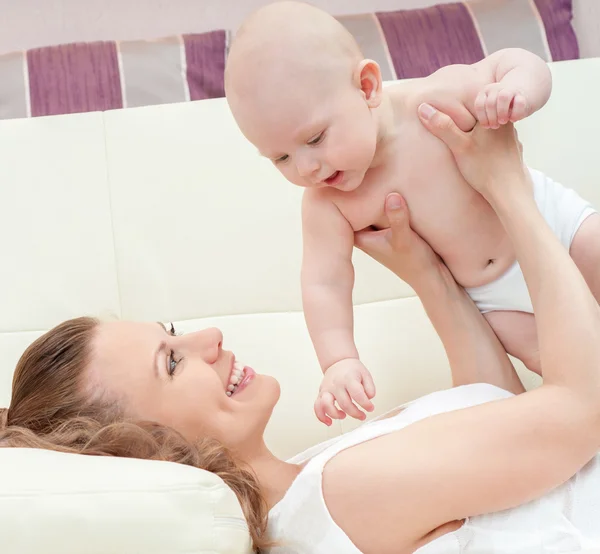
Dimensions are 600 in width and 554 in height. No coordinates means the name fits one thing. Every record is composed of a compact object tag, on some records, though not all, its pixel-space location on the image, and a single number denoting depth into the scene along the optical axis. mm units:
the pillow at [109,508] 1614
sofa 2124
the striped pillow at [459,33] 2319
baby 1738
